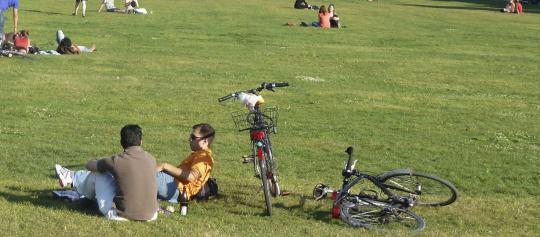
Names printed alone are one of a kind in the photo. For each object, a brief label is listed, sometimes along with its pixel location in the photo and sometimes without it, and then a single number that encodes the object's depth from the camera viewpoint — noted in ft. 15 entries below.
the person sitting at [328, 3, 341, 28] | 132.77
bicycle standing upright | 32.58
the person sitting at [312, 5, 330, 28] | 132.15
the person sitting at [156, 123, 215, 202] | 33.35
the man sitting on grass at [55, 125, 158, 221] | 29.58
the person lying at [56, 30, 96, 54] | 83.82
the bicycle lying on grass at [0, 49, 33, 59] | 78.54
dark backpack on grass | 34.06
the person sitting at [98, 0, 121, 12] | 147.84
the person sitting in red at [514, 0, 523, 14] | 202.08
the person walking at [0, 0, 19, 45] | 84.94
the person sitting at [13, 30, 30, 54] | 80.62
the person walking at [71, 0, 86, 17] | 132.98
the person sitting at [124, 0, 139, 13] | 147.13
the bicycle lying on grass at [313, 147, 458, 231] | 31.55
